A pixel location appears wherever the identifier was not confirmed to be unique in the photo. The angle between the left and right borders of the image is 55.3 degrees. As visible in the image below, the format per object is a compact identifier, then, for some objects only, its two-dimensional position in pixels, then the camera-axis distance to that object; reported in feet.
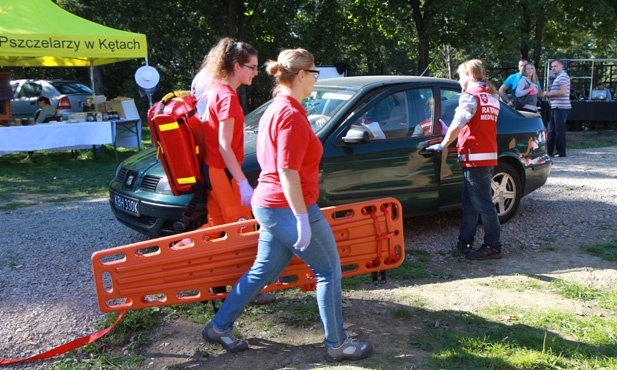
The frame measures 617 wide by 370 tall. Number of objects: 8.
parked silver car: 61.26
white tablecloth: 33.96
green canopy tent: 33.94
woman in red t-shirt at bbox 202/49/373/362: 9.58
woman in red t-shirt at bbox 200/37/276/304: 11.79
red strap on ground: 11.23
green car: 16.47
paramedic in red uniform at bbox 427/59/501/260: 16.11
